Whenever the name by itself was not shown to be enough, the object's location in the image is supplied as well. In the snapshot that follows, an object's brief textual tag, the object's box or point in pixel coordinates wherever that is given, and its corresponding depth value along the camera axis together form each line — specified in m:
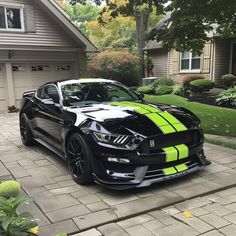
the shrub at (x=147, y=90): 18.22
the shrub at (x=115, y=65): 19.84
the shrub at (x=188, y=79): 18.11
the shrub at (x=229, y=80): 16.77
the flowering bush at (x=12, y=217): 2.24
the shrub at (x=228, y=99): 12.50
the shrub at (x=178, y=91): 17.09
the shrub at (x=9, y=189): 2.30
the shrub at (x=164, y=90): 17.53
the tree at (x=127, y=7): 7.78
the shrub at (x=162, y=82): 19.34
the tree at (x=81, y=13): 44.97
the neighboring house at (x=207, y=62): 18.47
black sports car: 4.19
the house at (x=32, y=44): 13.81
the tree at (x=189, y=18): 7.27
